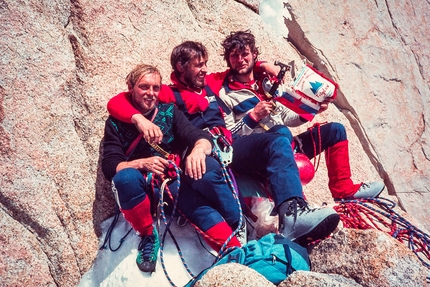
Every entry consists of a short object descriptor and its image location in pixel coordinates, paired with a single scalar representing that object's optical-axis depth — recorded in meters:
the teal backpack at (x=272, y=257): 3.43
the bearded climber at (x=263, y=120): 4.66
